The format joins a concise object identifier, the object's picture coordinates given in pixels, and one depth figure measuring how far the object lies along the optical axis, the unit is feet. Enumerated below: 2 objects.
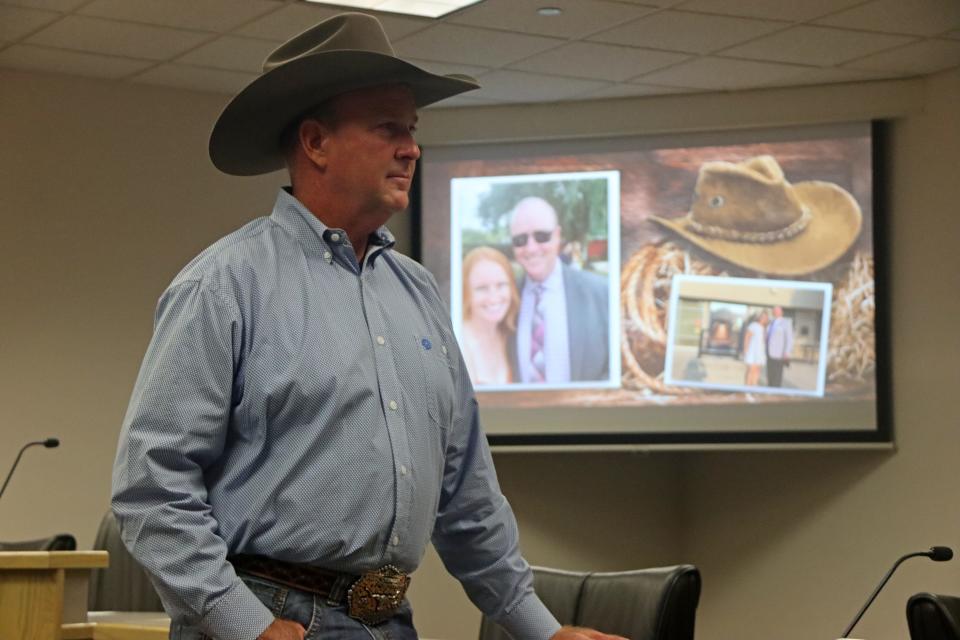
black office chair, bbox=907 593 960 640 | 9.93
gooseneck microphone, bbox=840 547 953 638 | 11.77
